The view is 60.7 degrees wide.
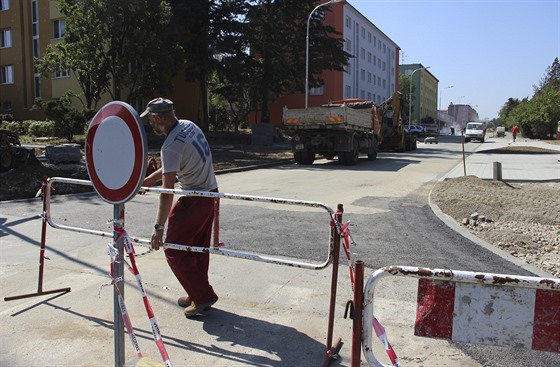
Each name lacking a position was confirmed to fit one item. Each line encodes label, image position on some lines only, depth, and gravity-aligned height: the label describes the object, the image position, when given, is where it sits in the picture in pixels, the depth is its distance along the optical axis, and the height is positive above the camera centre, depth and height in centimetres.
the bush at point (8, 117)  3488 +217
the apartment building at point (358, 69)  5291 +1217
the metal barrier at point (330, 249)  342 -82
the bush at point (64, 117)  2340 +147
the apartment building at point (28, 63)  3834 +708
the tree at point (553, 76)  8494 +1544
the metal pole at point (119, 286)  295 -85
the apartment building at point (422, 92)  11106 +1470
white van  4779 +168
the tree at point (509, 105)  12939 +1232
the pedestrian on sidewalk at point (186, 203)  396 -48
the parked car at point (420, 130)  5264 +207
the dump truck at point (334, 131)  1903 +75
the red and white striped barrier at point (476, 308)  220 -75
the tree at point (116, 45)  2352 +533
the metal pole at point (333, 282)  341 -98
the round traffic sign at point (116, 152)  281 -3
